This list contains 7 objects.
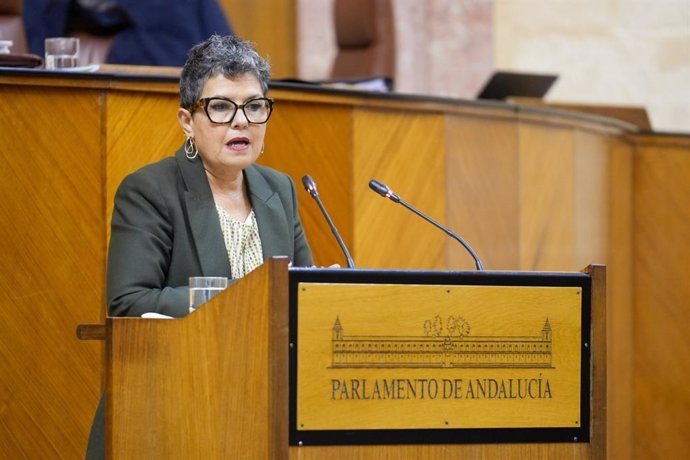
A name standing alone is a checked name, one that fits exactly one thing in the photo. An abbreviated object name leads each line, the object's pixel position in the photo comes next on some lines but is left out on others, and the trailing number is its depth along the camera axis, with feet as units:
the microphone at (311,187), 19.28
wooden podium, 15.75
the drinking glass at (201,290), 17.06
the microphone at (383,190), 19.38
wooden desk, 24.07
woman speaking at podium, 19.04
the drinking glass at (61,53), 26.50
